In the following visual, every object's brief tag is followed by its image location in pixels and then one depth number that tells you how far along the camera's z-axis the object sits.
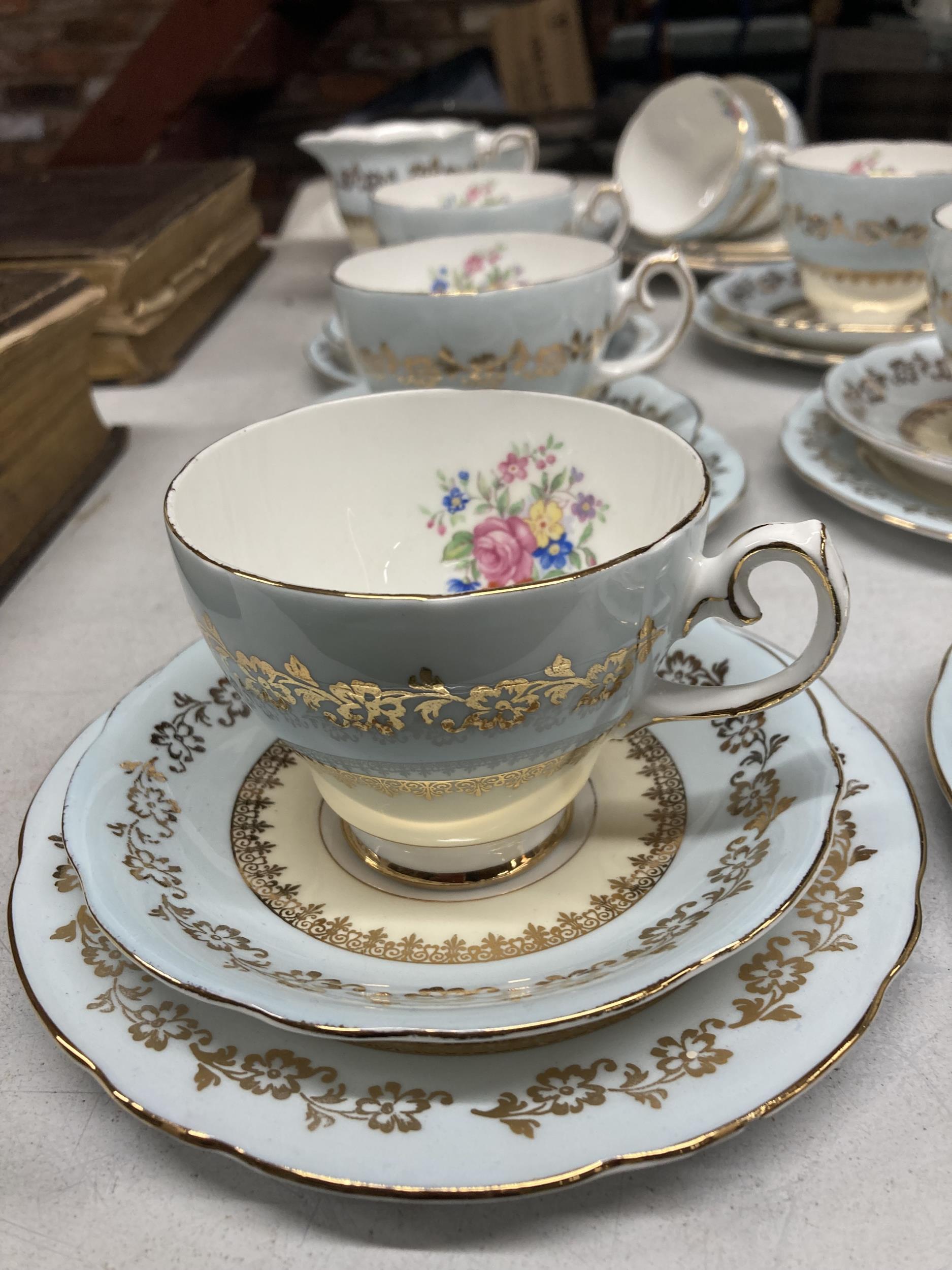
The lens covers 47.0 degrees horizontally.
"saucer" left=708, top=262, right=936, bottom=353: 0.95
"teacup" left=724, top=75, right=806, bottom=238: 1.25
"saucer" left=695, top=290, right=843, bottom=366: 0.96
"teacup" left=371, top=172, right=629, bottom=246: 0.93
